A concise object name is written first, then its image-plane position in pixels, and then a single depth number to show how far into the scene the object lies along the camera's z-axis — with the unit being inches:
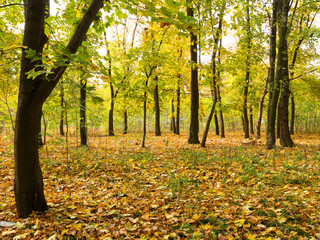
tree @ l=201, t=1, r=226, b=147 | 359.3
